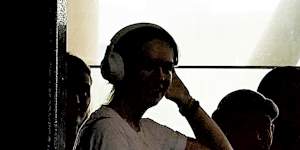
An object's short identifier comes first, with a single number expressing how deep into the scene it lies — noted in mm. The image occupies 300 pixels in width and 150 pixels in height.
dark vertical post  2922
